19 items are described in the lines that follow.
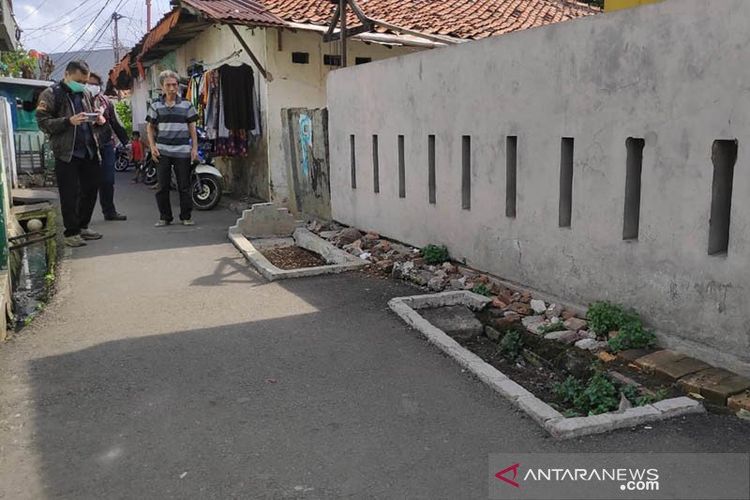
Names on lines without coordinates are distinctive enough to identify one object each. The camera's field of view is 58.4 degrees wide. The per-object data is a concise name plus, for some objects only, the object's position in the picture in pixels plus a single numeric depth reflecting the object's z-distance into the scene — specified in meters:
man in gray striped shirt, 9.25
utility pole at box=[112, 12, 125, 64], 39.64
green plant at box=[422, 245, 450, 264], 6.86
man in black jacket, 7.90
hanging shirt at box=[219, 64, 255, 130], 11.56
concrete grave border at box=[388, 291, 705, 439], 3.45
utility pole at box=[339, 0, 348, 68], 8.96
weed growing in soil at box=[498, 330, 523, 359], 4.99
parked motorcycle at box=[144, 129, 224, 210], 11.82
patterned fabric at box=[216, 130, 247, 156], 11.79
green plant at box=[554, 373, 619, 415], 3.87
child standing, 18.25
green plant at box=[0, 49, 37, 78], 19.17
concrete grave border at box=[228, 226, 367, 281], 6.89
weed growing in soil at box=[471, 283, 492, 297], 5.95
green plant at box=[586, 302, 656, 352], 4.48
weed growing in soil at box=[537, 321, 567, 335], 4.97
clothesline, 12.27
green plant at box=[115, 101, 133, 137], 25.98
